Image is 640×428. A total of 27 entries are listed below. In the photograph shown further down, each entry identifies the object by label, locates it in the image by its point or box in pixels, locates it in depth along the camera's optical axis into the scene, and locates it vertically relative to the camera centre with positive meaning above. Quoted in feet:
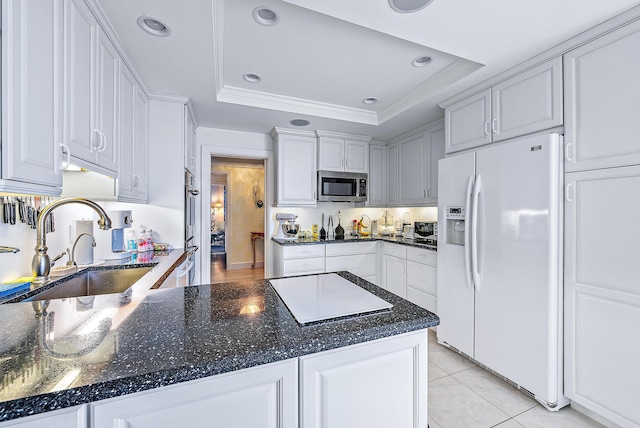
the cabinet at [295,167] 11.22 +1.94
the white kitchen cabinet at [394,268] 10.43 -2.22
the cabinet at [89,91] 3.80 +1.98
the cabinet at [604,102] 4.67 +2.10
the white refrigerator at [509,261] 5.56 -1.11
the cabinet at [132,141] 5.86 +1.77
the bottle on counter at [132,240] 7.31 -0.76
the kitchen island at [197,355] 1.83 -1.12
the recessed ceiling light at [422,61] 6.73 +3.93
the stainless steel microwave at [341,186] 11.76 +1.20
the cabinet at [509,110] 5.73 +2.57
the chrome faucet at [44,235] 4.15 -0.36
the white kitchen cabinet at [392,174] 12.67 +1.91
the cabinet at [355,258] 11.15 -1.93
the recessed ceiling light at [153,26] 4.91 +3.54
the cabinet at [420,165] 10.35 +2.05
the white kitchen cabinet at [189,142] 8.29 +2.46
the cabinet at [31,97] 2.70 +1.29
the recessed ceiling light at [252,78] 7.71 +3.95
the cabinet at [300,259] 10.43 -1.83
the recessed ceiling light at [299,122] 10.30 +3.58
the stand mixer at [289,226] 11.61 -0.56
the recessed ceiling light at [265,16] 5.17 +3.92
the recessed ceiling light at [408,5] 4.47 +3.53
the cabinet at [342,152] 11.78 +2.76
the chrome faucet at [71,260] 5.21 -0.95
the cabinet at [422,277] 9.01 -2.25
